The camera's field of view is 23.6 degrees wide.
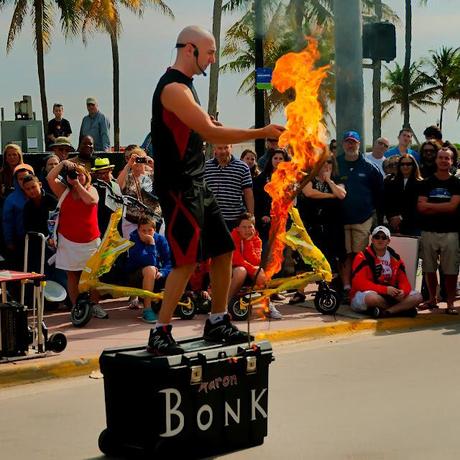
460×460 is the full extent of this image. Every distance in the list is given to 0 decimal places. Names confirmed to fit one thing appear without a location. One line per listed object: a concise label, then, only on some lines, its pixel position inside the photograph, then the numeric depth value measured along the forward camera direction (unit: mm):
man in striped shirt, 11664
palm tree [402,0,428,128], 45112
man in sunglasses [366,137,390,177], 14852
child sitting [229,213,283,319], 10922
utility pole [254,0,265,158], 16838
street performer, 6105
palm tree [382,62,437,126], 78125
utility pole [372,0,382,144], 36281
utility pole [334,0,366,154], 12102
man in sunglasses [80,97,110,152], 17078
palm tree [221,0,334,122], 13359
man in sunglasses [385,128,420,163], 14680
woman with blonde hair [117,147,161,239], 11677
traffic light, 12859
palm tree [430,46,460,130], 75875
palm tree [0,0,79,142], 35000
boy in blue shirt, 10875
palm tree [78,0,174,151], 35719
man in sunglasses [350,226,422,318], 11086
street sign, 18125
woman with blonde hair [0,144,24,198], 11625
